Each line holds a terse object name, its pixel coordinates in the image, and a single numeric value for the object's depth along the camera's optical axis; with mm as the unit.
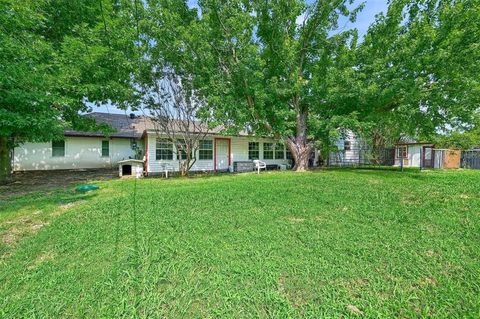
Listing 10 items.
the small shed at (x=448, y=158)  16234
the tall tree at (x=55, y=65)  6441
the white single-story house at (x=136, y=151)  13812
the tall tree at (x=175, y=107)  12234
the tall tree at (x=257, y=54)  10695
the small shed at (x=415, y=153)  19873
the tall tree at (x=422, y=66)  10570
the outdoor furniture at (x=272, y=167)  17431
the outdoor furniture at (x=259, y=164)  13888
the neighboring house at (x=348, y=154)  20725
